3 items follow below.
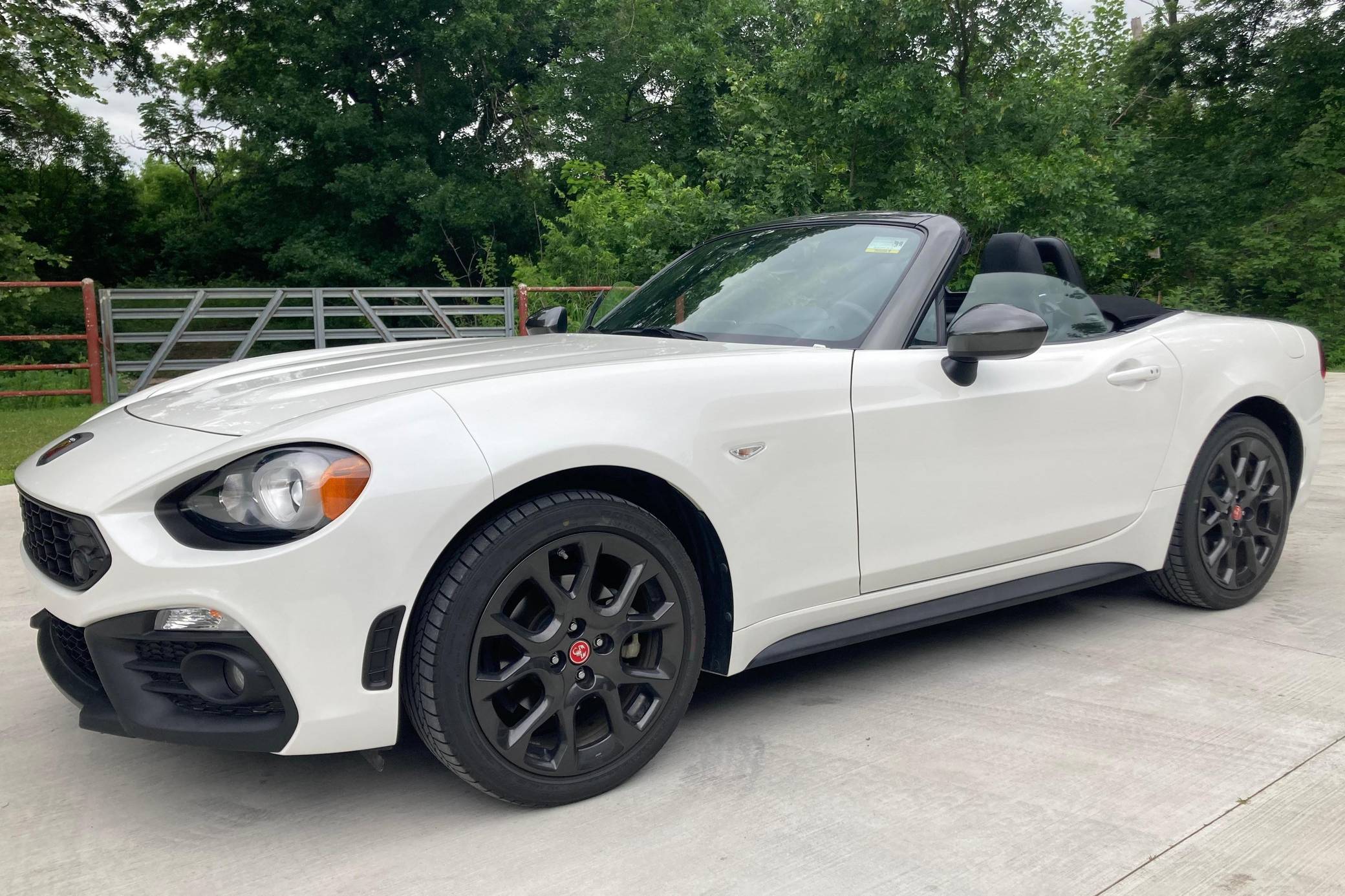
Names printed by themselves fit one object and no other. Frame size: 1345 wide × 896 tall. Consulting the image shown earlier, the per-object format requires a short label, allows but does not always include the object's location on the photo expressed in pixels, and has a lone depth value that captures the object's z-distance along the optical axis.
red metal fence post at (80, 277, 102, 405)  11.69
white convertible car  2.08
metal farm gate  13.33
